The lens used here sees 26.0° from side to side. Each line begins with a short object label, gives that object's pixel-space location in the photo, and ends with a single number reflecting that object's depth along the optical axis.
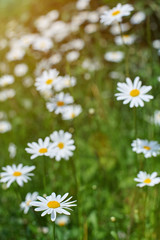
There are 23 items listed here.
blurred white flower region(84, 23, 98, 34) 4.66
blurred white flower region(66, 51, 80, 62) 4.54
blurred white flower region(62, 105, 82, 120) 2.72
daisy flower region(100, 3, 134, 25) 1.91
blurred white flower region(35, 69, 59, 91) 2.11
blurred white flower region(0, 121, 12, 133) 3.41
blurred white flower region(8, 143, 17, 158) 3.14
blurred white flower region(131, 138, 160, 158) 1.83
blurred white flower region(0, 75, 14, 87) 3.73
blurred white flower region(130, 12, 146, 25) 3.91
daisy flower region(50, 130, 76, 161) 1.94
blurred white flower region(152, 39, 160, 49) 3.51
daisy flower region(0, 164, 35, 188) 1.80
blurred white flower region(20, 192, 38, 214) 1.89
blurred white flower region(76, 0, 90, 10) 4.59
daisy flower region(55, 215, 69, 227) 2.34
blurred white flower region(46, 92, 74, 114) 2.18
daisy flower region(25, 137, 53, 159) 1.75
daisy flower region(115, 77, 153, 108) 1.71
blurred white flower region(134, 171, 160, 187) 1.71
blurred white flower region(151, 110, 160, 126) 2.85
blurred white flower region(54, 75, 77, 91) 3.00
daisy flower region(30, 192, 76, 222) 1.34
